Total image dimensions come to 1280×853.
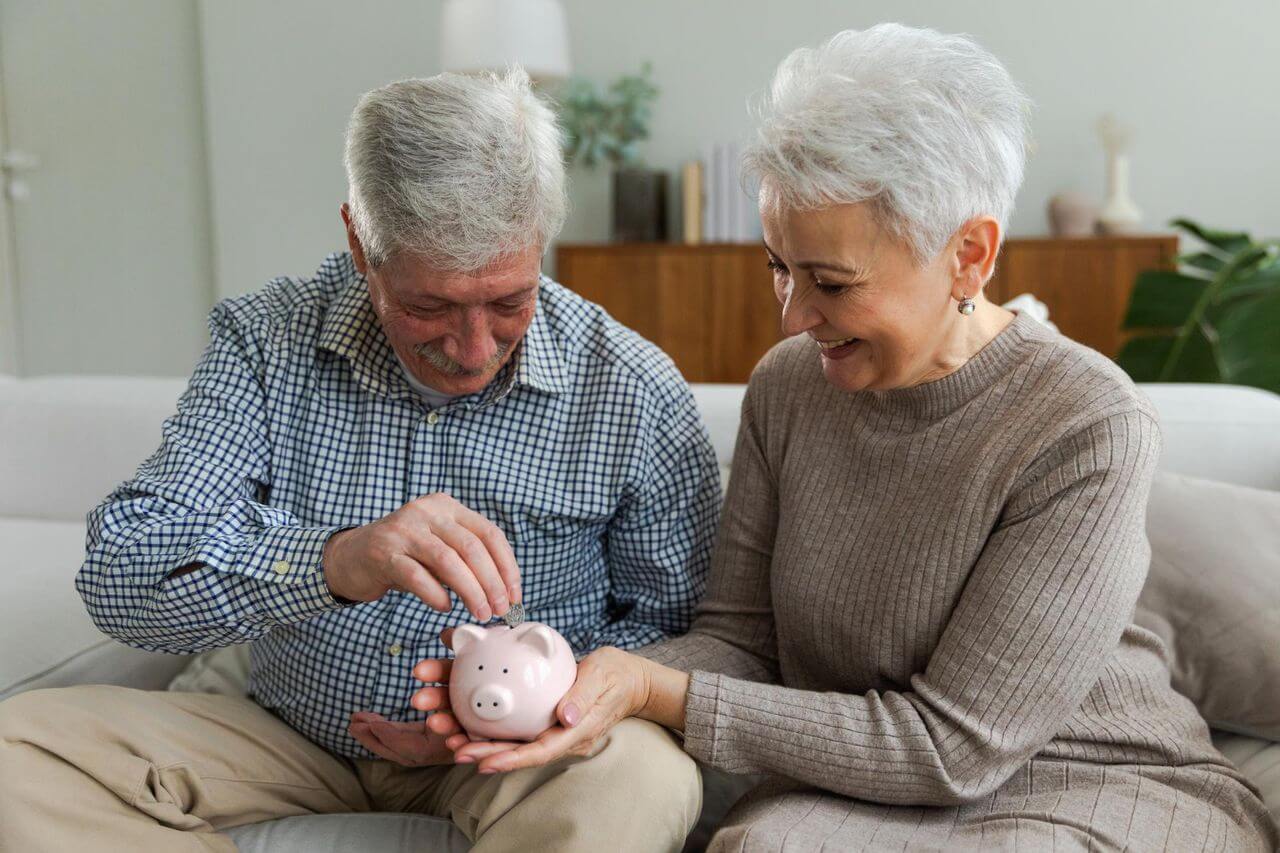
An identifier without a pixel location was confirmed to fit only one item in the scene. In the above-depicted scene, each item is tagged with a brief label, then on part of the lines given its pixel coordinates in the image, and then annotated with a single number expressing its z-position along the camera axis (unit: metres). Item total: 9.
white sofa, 1.39
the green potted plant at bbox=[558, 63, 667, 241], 4.30
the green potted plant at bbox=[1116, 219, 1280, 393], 3.06
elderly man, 1.20
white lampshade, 3.82
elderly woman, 1.15
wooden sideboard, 3.85
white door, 4.82
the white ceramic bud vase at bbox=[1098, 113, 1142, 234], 3.95
